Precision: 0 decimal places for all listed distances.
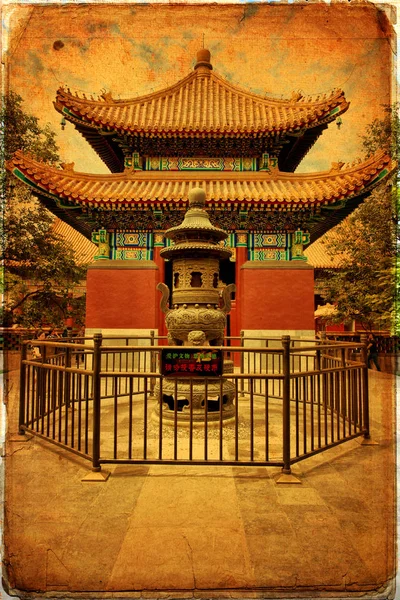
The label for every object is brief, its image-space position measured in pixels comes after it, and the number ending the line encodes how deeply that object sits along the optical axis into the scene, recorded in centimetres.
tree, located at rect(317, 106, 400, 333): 1180
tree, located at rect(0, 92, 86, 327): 1173
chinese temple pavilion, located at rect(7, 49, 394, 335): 960
